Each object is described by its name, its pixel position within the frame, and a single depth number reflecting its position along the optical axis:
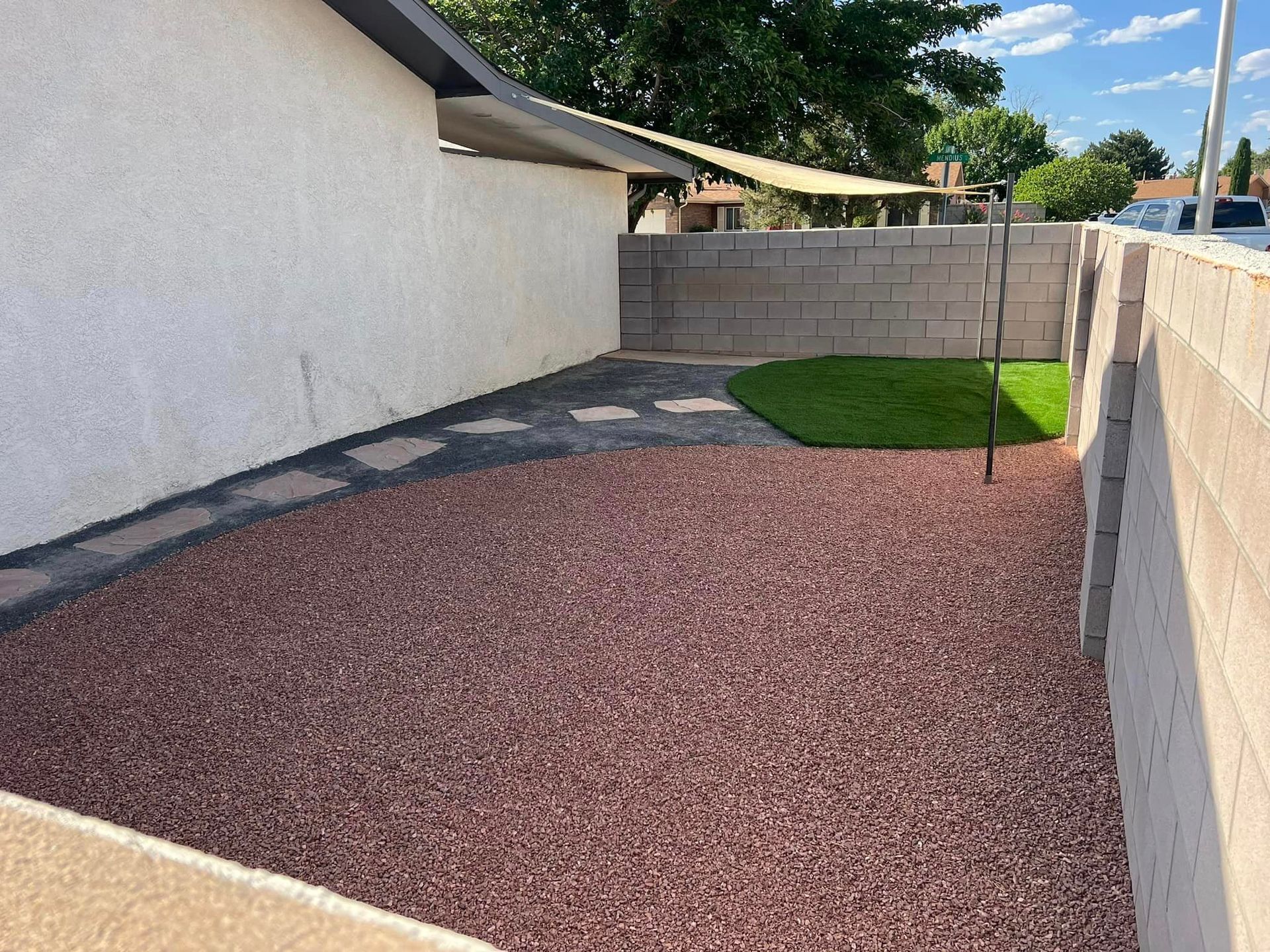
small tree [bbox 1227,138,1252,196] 33.19
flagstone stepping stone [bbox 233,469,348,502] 5.85
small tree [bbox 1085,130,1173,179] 62.59
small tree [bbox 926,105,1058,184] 47.94
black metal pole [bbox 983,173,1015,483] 5.64
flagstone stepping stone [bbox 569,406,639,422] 8.07
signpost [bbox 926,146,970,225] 12.06
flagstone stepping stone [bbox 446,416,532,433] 7.64
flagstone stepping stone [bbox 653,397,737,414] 8.38
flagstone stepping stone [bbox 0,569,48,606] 4.30
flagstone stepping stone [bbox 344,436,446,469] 6.64
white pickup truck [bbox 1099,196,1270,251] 15.10
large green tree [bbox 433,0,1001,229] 13.40
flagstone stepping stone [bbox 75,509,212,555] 4.93
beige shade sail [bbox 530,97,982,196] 6.09
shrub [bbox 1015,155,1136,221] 28.34
